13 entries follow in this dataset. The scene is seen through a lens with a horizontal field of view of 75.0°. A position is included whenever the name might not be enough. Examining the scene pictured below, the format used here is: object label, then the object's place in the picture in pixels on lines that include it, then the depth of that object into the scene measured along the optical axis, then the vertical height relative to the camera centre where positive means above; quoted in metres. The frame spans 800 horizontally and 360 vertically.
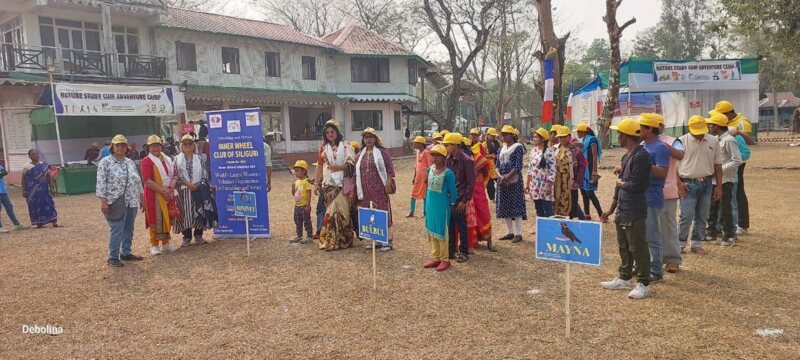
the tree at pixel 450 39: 26.23 +4.99
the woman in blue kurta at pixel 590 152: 7.42 -0.32
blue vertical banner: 7.48 -0.28
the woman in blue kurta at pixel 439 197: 5.57 -0.67
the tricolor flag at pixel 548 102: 9.98 +0.56
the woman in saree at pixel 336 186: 6.81 -0.62
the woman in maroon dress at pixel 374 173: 6.61 -0.45
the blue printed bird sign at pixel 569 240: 3.58 -0.78
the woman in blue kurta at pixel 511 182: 6.70 -0.64
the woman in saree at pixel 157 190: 6.77 -0.58
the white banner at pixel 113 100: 14.72 +1.42
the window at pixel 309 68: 25.93 +3.59
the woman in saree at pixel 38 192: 9.62 -0.79
